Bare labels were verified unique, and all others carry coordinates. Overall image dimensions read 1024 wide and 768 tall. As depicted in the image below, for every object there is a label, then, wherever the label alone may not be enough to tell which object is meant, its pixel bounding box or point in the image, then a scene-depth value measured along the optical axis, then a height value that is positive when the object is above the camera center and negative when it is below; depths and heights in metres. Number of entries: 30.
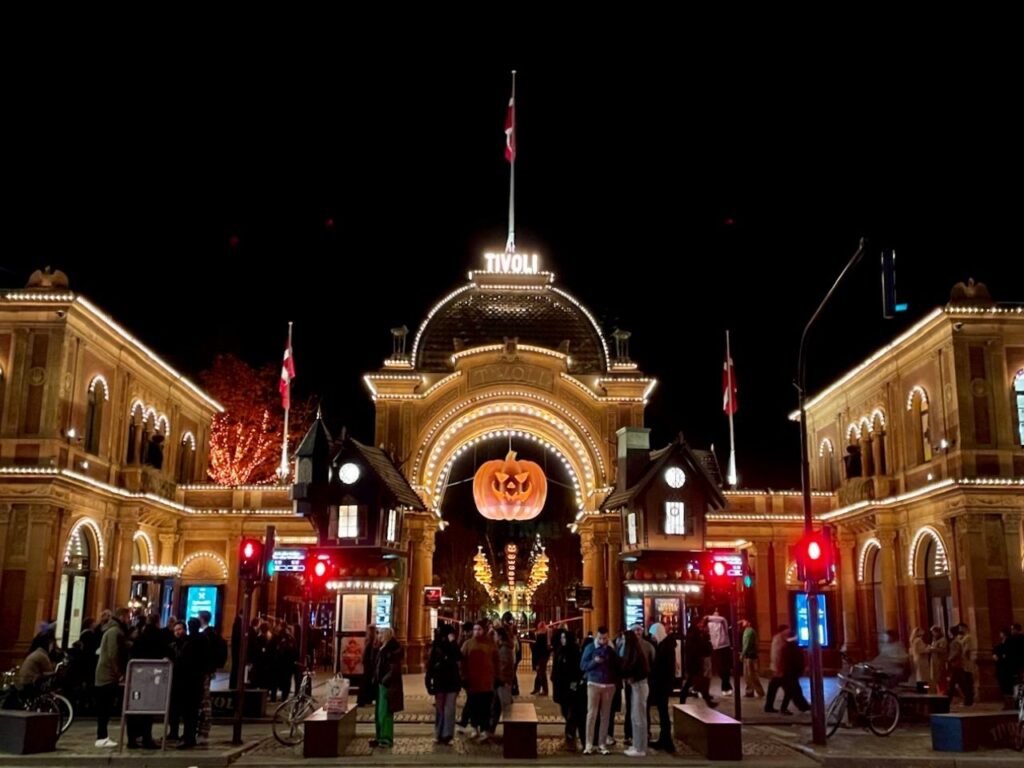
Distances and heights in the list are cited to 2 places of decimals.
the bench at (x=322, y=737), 15.56 -1.96
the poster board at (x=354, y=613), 29.52 -0.13
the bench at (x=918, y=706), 19.58 -1.73
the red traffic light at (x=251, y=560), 17.89 +0.83
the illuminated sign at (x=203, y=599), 38.84 +0.29
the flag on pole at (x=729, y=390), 40.56 +8.87
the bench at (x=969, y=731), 16.30 -1.84
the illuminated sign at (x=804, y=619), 38.59 -0.18
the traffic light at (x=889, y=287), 15.49 +5.00
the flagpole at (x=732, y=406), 40.59 +8.22
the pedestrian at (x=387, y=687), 17.14 -1.32
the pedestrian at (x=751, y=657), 26.14 -1.12
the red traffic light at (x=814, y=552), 18.05 +1.10
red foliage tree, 50.09 +9.03
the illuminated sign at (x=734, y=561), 24.99 +1.46
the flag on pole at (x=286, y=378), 41.53 +9.36
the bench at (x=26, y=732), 15.37 -1.93
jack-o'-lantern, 39.28 +4.70
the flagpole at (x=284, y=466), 41.31 +5.72
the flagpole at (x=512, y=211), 44.17 +17.56
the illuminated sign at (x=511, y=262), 43.41 +14.86
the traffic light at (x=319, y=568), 27.33 +1.12
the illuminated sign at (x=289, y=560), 35.59 +1.67
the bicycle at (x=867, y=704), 18.53 -1.62
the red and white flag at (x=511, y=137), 42.47 +19.68
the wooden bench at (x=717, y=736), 15.58 -1.90
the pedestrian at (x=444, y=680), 17.11 -1.19
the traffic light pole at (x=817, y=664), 16.80 -0.80
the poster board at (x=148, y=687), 15.68 -1.25
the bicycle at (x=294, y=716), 17.53 -1.96
